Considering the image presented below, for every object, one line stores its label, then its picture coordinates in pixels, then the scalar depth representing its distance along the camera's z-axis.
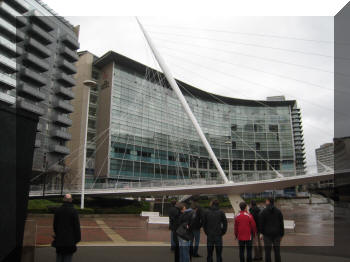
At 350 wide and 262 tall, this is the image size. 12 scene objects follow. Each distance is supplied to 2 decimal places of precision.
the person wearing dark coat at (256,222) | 8.58
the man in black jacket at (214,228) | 7.39
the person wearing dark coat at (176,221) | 7.51
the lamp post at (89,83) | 27.08
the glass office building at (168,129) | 60.28
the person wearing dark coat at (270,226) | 7.29
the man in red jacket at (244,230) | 7.41
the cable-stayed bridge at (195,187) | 29.16
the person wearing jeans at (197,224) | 8.77
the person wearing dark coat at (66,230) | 5.91
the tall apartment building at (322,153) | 116.86
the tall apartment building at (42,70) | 52.16
